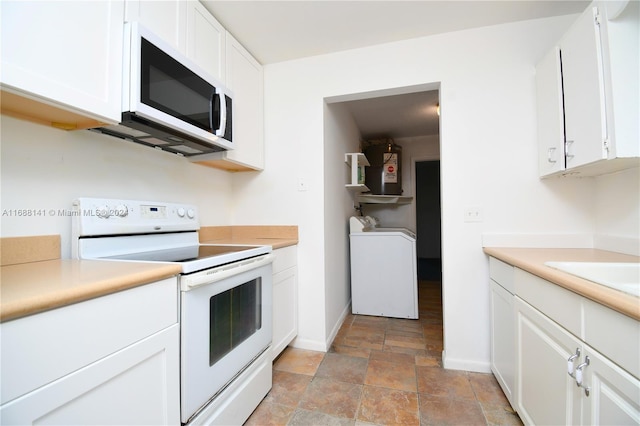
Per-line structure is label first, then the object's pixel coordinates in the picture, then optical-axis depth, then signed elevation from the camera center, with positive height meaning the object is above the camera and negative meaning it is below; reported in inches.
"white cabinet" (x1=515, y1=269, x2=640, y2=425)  27.0 -18.7
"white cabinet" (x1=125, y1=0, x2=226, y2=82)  47.6 +39.6
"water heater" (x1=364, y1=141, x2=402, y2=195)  153.3 +27.8
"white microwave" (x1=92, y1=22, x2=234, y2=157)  43.4 +22.5
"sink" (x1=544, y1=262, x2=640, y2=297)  43.2 -8.7
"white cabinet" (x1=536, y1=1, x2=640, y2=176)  42.6 +22.4
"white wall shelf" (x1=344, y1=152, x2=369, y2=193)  114.7 +23.4
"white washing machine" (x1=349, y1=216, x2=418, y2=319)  107.3 -22.8
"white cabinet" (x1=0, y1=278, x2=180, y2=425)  22.5 -14.5
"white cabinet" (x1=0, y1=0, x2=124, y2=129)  31.6 +21.3
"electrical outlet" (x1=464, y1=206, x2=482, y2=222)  71.2 +1.2
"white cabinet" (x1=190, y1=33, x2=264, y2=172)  71.1 +31.5
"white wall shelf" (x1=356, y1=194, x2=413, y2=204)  151.3 +12.1
